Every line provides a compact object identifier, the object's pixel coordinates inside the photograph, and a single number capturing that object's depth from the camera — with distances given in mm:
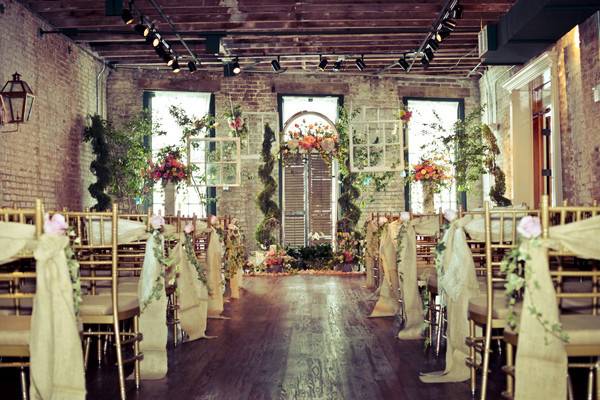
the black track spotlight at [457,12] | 9000
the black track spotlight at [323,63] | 11811
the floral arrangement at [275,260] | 12859
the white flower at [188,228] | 5797
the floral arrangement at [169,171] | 11195
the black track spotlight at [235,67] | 12125
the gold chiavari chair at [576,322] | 3312
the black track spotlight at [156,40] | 9961
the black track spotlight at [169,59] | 10789
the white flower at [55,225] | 3459
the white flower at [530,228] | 3203
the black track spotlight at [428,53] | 11009
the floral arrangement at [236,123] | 13445
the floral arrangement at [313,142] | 13266
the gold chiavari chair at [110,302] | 4141
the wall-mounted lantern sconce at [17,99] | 7785
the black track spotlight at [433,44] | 10647
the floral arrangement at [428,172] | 10289
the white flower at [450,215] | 4711
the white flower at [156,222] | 4699
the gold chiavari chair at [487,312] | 3875
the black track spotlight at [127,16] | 8547
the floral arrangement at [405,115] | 12516
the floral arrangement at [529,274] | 3215
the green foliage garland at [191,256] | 5836
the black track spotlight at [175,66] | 11172
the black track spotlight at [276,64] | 12094
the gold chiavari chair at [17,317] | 3461
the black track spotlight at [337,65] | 12188
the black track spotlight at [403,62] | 11984
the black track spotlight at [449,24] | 9373
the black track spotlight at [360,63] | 12078
